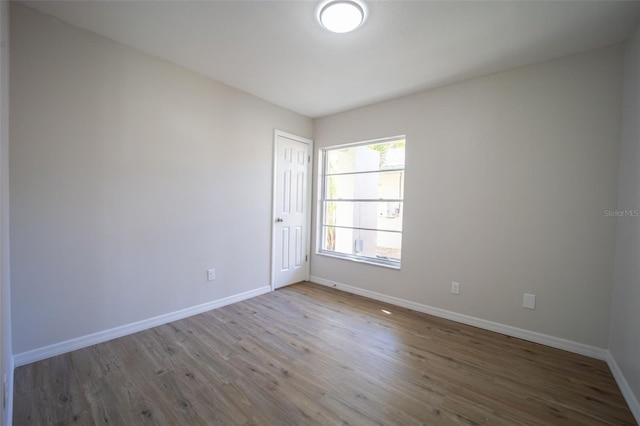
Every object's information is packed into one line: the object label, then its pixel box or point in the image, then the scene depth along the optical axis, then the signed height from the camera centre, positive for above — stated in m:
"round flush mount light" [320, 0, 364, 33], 1.81 +1.37
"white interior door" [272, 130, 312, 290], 3.77 -0.05
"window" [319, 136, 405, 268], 3.46 +0.11
